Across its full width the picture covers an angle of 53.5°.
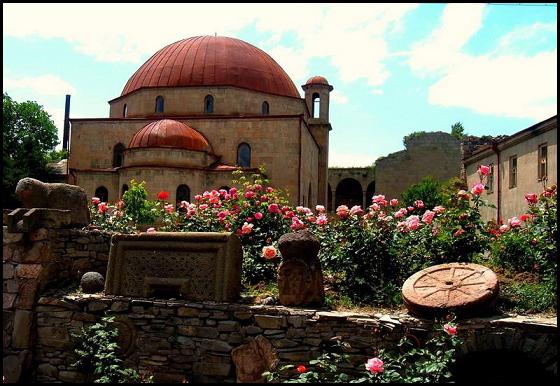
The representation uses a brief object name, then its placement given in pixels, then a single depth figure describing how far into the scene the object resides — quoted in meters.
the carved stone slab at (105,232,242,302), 7.46
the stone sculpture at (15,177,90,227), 8.93
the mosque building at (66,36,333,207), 23.73
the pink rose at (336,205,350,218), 8.12
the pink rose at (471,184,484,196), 7.59
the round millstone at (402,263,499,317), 6.16
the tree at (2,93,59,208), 30.85
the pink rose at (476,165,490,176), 7.80
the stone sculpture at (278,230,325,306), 7.18
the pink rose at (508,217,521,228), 7.66
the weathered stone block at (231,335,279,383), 6.87
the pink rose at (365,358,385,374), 5.39
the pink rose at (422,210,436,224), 7.89
